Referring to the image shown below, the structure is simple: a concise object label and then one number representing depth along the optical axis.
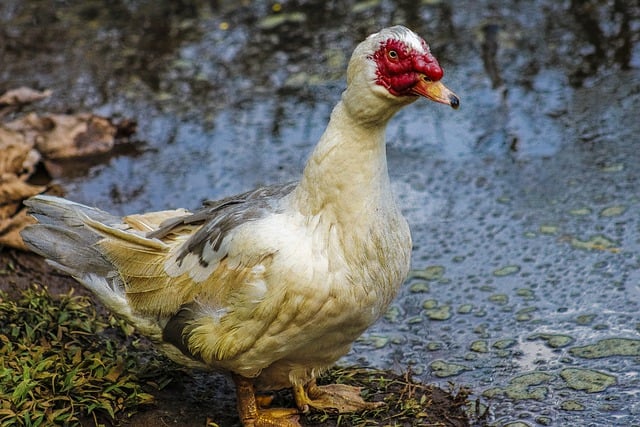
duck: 5.82
